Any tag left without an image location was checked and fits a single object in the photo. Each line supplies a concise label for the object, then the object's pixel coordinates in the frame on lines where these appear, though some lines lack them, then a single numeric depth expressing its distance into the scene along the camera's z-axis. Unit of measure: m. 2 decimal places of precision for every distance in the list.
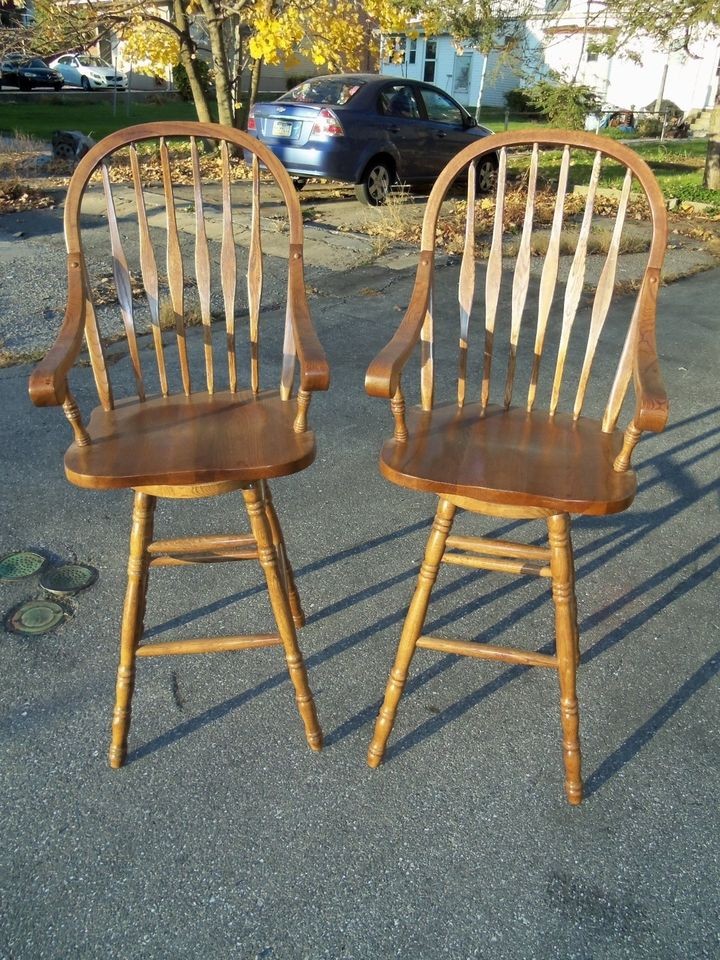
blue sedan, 7.91
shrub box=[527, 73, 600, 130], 11.77
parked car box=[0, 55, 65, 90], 23.14
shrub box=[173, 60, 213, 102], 20.97
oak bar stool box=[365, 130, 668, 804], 1.66
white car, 24.66
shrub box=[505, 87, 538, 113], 23.97
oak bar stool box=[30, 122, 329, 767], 1.69
